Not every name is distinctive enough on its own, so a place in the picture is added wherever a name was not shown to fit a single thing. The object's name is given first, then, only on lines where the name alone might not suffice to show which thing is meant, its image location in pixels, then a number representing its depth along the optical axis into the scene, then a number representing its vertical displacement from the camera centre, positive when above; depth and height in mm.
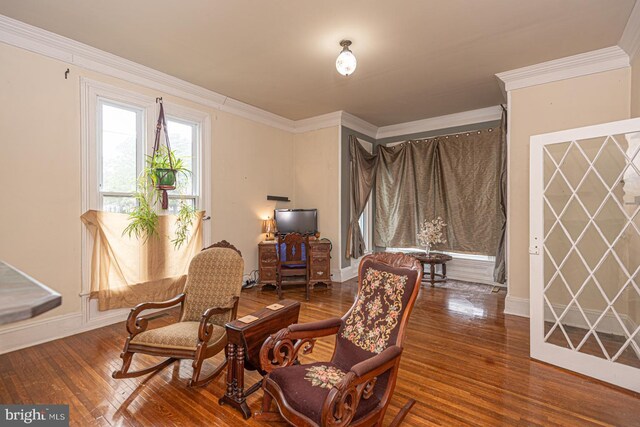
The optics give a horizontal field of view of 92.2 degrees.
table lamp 5494 -261
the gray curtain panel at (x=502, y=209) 4766 +49
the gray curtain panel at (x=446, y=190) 5168 +410
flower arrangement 5547 -382
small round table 5148 -831
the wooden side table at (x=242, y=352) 2027 -947
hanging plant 3680 +288
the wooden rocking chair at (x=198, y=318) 2236 -865
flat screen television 5586 -141
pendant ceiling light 3064 +1501
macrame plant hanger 3725 +502
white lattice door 2443 -332
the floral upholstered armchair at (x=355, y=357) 1484 -835
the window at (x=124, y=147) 3541 +813
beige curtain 3441 -622
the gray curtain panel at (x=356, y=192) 5836 +394
